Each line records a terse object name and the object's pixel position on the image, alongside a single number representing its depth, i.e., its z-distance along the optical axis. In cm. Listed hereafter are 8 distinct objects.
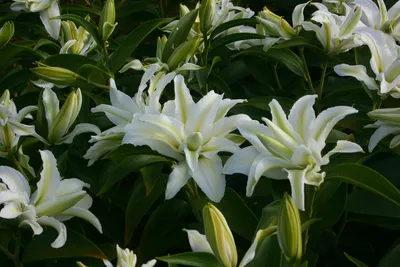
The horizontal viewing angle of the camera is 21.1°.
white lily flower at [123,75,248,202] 157
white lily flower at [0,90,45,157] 174
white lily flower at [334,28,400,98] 171
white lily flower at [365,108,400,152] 164
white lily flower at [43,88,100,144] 179
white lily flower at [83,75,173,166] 165
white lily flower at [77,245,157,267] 143
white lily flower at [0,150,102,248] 160
